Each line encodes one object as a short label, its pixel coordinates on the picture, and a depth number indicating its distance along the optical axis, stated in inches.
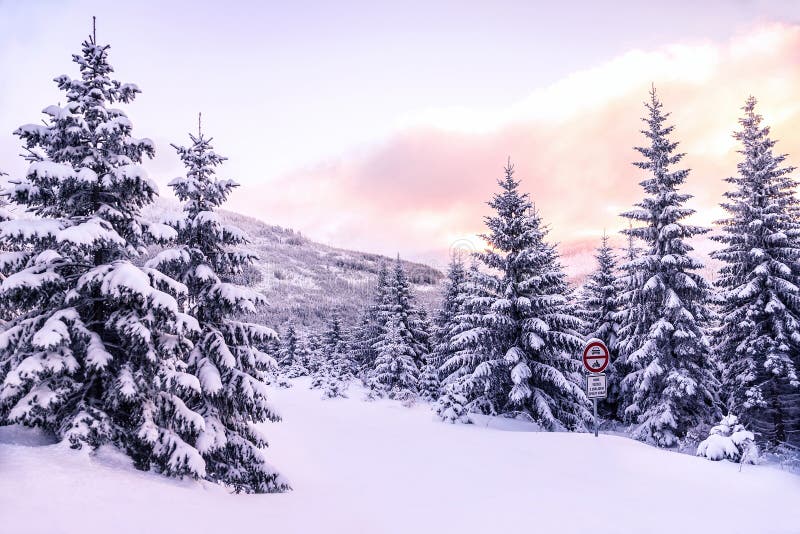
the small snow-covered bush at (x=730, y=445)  398.4
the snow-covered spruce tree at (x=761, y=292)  811.4
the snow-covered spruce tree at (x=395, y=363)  1440.8
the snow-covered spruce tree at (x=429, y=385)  1300.4
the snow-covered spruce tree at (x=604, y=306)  1120.8
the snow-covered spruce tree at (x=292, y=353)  2437.5
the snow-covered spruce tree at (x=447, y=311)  1421.0
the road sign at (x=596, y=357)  515.8
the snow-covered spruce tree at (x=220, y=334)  394.9
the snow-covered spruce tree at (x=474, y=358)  833.5
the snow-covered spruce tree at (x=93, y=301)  280.5
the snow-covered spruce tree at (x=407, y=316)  1549.0
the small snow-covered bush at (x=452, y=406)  796.6
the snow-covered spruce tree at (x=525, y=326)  804.0
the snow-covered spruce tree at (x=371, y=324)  1601.7
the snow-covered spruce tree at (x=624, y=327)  919.0
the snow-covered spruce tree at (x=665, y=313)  834.2
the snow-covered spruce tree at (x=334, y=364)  1366.9
